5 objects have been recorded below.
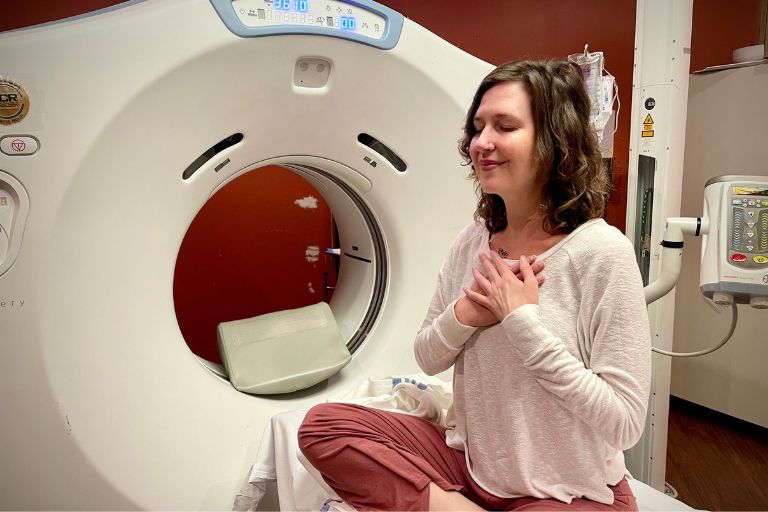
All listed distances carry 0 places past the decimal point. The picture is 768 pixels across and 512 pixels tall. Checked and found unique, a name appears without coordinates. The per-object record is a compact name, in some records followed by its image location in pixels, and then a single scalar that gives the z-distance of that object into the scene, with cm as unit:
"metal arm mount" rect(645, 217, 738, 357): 142
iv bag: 173
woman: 92
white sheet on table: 125
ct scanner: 111
